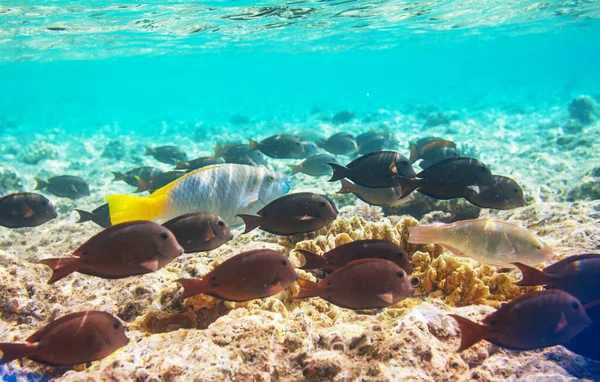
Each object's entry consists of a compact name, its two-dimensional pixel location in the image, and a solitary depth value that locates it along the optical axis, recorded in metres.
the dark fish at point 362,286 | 2.11
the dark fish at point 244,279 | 2.11
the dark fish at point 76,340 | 1.85
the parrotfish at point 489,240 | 2.82
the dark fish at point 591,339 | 2.33
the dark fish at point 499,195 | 3.32
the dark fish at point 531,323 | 1.89
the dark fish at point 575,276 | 2.36
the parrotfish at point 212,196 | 3.31
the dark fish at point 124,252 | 2.07
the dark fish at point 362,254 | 2.56
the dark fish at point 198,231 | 2.63
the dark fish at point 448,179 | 3.12
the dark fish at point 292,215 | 2.95
